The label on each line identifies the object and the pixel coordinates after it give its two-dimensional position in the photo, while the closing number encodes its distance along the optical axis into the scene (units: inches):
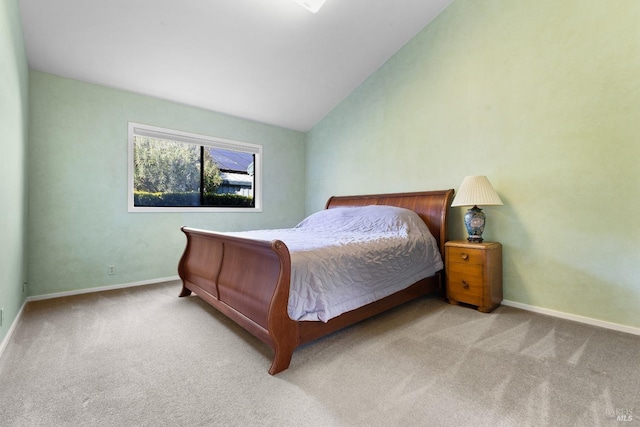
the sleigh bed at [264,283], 61.7
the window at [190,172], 136.6
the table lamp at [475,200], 98.0
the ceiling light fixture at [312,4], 95.0
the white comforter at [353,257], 67.2
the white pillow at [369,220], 114.3
